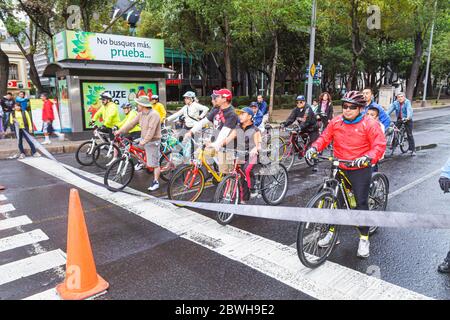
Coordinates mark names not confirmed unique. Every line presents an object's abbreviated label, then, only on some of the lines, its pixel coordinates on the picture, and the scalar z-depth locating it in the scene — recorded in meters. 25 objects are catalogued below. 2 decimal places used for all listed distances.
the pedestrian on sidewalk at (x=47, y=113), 13.33
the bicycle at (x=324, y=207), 3.77
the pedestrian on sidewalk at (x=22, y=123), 9.69
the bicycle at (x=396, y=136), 10.78
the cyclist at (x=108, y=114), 9.10
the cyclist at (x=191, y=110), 9.07
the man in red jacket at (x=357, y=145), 4.00
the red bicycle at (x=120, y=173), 6.98
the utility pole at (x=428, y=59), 23.58
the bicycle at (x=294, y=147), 9.06
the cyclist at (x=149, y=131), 6.68
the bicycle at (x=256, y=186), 5.20
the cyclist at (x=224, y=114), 5.65
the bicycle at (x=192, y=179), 5.84
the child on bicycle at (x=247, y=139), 5.59
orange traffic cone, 3.33
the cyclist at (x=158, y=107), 9.25
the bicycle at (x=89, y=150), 9.34
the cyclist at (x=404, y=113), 10.45
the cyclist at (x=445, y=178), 3.52
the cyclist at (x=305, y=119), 8.85
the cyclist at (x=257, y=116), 10.55
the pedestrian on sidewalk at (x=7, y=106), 14.91
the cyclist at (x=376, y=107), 7.03
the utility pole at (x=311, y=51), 15.27
